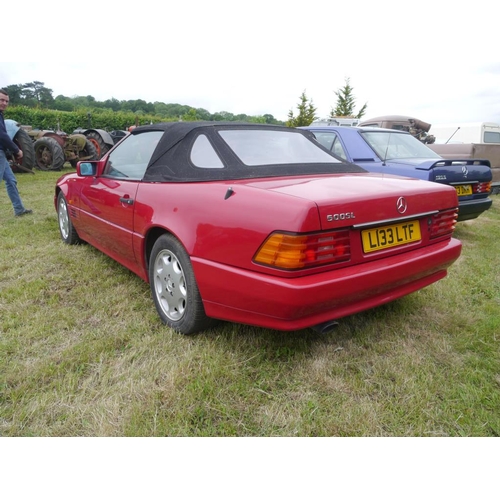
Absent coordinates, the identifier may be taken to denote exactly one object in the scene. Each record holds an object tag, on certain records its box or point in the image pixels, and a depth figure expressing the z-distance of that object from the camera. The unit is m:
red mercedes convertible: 1.75
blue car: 4.36
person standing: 5.21
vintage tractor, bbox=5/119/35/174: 9.36
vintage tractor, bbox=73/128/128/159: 12.45
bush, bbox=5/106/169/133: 23.44
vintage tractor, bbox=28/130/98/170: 10.85
